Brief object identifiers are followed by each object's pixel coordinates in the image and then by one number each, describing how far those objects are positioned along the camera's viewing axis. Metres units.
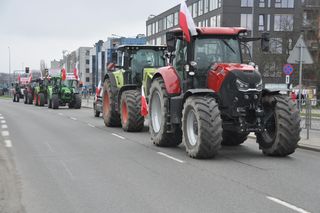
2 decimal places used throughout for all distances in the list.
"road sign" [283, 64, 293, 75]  25.27
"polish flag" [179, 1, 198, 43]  10.82
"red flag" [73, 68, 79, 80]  35.03
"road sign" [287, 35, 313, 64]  14.44
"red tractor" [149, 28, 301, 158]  9.86
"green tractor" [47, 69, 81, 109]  33.59
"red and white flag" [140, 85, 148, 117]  14.22
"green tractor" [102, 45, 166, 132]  15.40
